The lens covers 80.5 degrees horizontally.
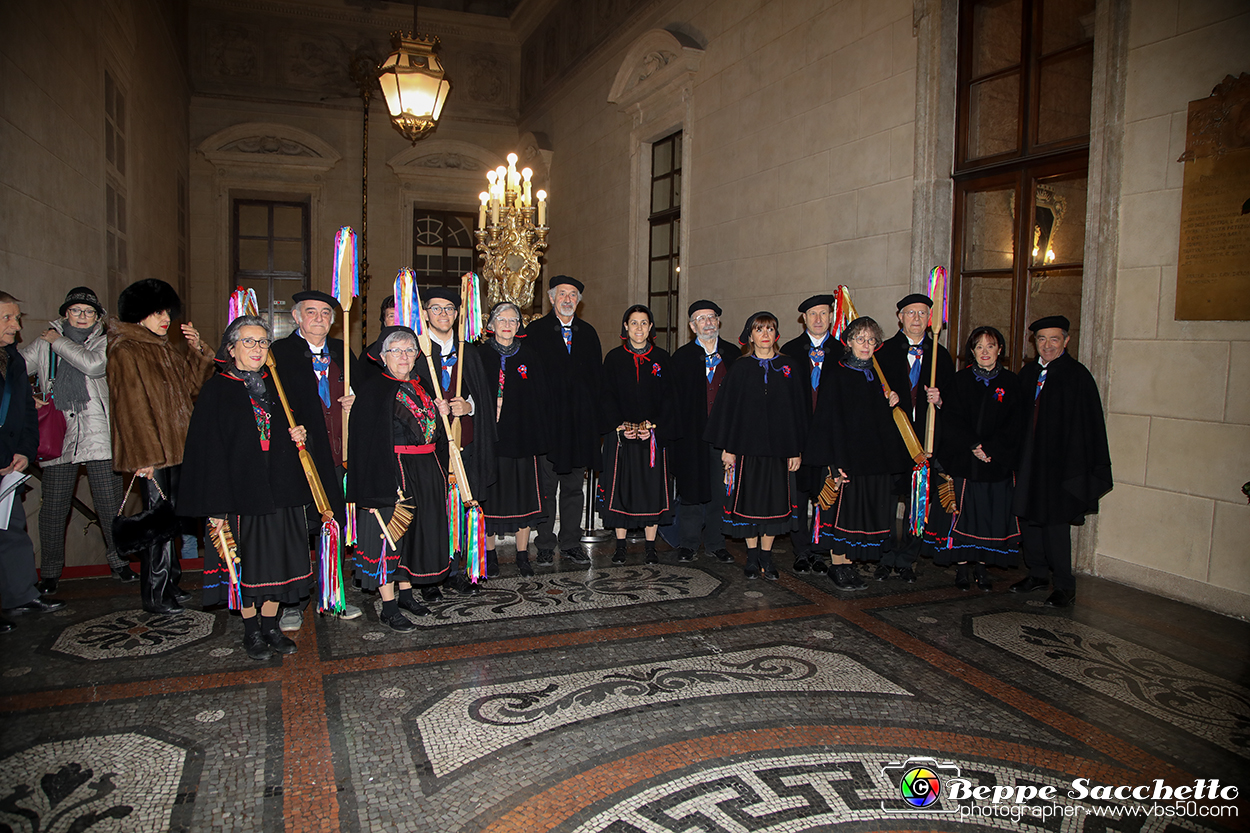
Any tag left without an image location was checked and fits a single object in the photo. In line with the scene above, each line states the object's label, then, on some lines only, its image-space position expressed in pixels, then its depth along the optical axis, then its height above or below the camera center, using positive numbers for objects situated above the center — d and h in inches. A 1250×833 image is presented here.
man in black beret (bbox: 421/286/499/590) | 163.9 -4.3
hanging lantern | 256.8 +102.5
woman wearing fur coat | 156.1 -8.7
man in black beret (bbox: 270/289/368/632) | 147.2 -3.2
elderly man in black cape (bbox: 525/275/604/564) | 193.6 -7.4
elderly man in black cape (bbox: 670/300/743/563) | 200.7 -15.1
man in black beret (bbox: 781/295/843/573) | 190.2 +4.7
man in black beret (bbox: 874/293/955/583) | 185.2 +3.1
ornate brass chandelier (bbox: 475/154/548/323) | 266.5 +50.6
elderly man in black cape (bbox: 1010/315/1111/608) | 168.4 -15.1
